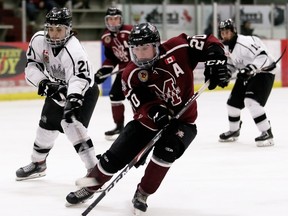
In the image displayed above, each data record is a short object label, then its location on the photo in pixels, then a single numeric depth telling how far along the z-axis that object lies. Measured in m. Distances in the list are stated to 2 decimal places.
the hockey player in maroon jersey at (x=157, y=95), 5.93
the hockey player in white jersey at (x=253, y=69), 9.95
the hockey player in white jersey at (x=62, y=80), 6.69
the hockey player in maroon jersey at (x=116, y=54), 11.25
